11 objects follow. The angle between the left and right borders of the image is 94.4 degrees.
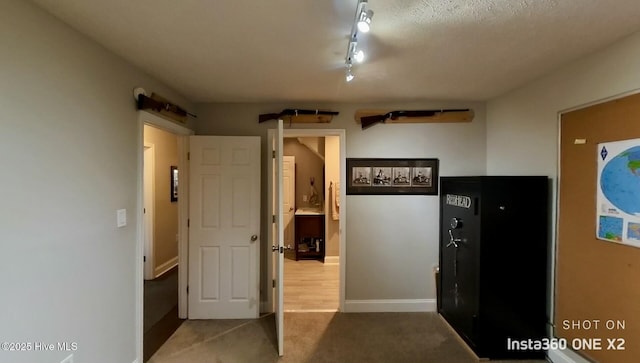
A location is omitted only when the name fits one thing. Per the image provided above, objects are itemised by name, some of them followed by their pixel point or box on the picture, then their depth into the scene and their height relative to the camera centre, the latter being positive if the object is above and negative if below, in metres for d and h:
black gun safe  2.51 -0.70
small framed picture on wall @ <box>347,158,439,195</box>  3.44 +0.03
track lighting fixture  1.40 +0.81
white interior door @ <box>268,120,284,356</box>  2.54 -0.57
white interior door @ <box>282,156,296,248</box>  6.04 -0.37
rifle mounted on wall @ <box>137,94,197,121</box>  2.35 +0.63
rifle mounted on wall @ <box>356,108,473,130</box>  3.38 +0.72
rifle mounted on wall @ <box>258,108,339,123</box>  3.37 +0.72
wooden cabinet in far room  5.60 -1.08
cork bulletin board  1.86 -0.54
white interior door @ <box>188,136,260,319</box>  3.22 -0.56
